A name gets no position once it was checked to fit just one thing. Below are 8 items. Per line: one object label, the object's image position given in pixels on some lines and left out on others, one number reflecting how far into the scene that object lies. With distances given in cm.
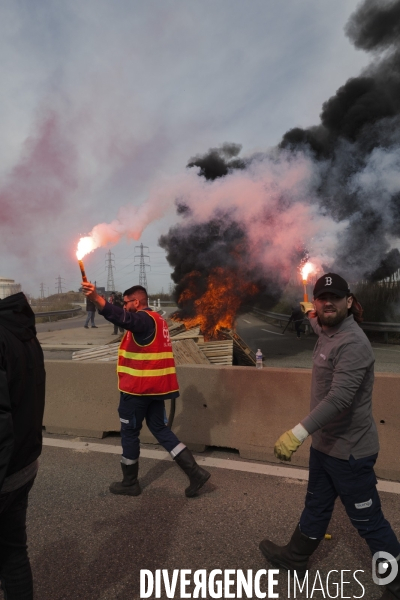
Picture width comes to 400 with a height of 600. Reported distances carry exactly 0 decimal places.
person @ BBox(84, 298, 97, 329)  2092
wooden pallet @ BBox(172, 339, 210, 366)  702
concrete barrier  396
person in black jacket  188
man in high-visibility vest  366
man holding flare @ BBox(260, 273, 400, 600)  227
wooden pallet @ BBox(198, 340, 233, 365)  891
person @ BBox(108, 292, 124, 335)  1439
